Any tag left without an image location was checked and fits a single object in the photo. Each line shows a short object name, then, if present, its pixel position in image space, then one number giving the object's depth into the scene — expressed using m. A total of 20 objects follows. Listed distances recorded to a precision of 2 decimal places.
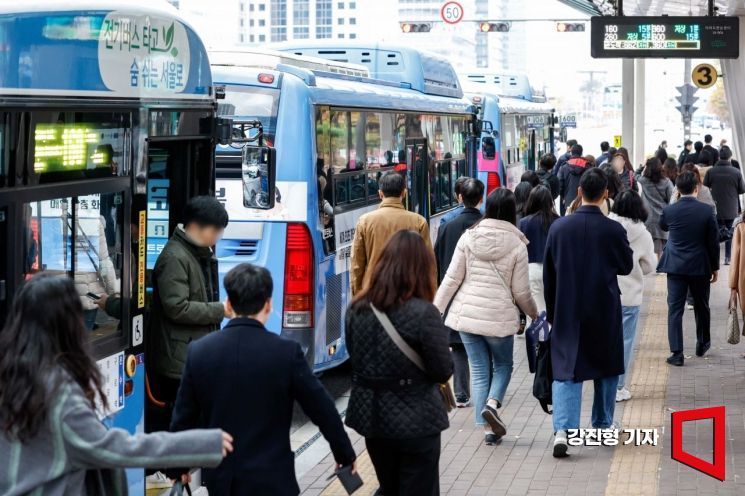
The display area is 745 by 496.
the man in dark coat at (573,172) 30.71
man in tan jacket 15.83
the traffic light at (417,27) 63.86
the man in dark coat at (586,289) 13.62
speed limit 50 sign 60.47
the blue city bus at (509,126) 41.57
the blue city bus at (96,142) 8.46
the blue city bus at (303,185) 16.58
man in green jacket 11.08
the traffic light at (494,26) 64.55
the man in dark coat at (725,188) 33.60
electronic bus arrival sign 30.87
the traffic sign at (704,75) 44.12
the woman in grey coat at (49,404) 6.39
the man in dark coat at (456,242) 16.27
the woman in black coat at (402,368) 9.35
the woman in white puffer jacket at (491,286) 14.39
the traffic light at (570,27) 66.67
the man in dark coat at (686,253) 19.43
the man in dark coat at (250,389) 7.88
